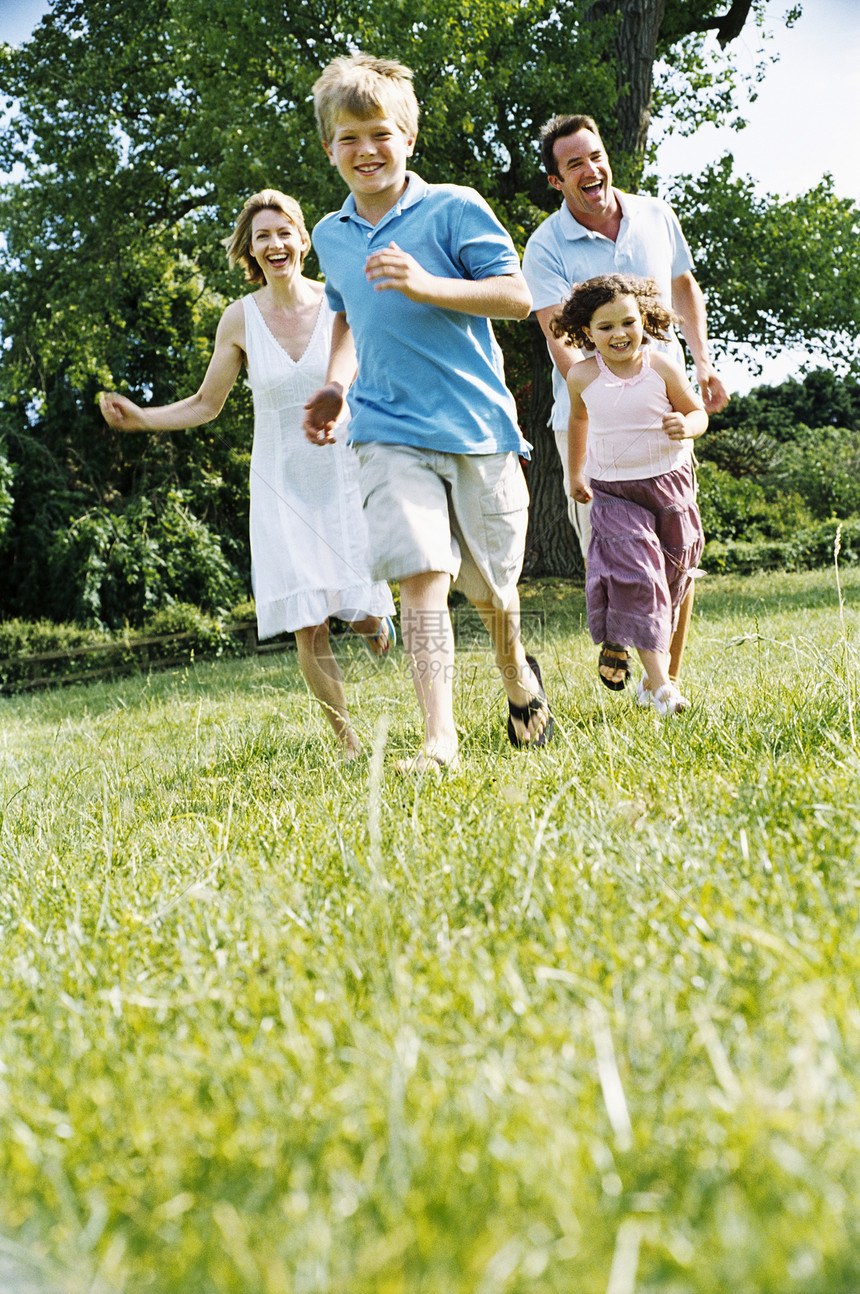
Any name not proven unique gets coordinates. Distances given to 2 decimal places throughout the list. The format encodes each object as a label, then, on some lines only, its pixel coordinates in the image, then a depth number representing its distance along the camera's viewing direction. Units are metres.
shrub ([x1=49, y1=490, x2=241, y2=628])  13.13
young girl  3.68
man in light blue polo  4.05
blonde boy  3.01
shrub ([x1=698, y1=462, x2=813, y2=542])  12.74
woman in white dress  4.04
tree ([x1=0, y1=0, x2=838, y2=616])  10.15
